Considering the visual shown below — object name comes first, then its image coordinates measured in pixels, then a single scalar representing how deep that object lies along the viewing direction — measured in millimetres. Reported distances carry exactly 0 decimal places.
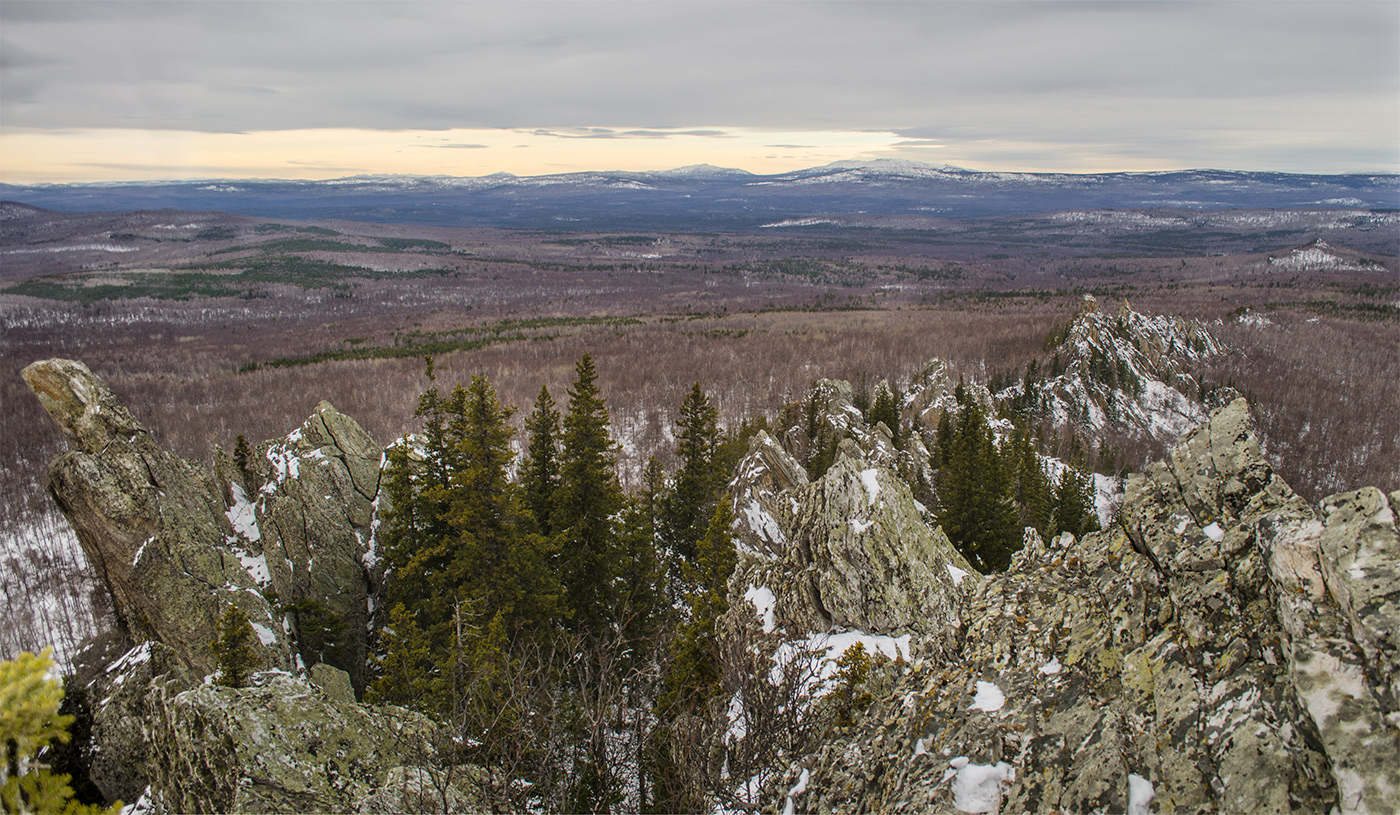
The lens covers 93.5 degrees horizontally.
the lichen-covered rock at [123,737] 13008
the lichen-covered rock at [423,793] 9602
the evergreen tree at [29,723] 7145
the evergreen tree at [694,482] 34125
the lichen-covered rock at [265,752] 9750
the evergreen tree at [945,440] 49900
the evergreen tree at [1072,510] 43156
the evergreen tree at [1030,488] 42344
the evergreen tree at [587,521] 25578
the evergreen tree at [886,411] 60125
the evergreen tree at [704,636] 17438
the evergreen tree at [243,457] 31891
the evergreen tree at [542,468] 26188
